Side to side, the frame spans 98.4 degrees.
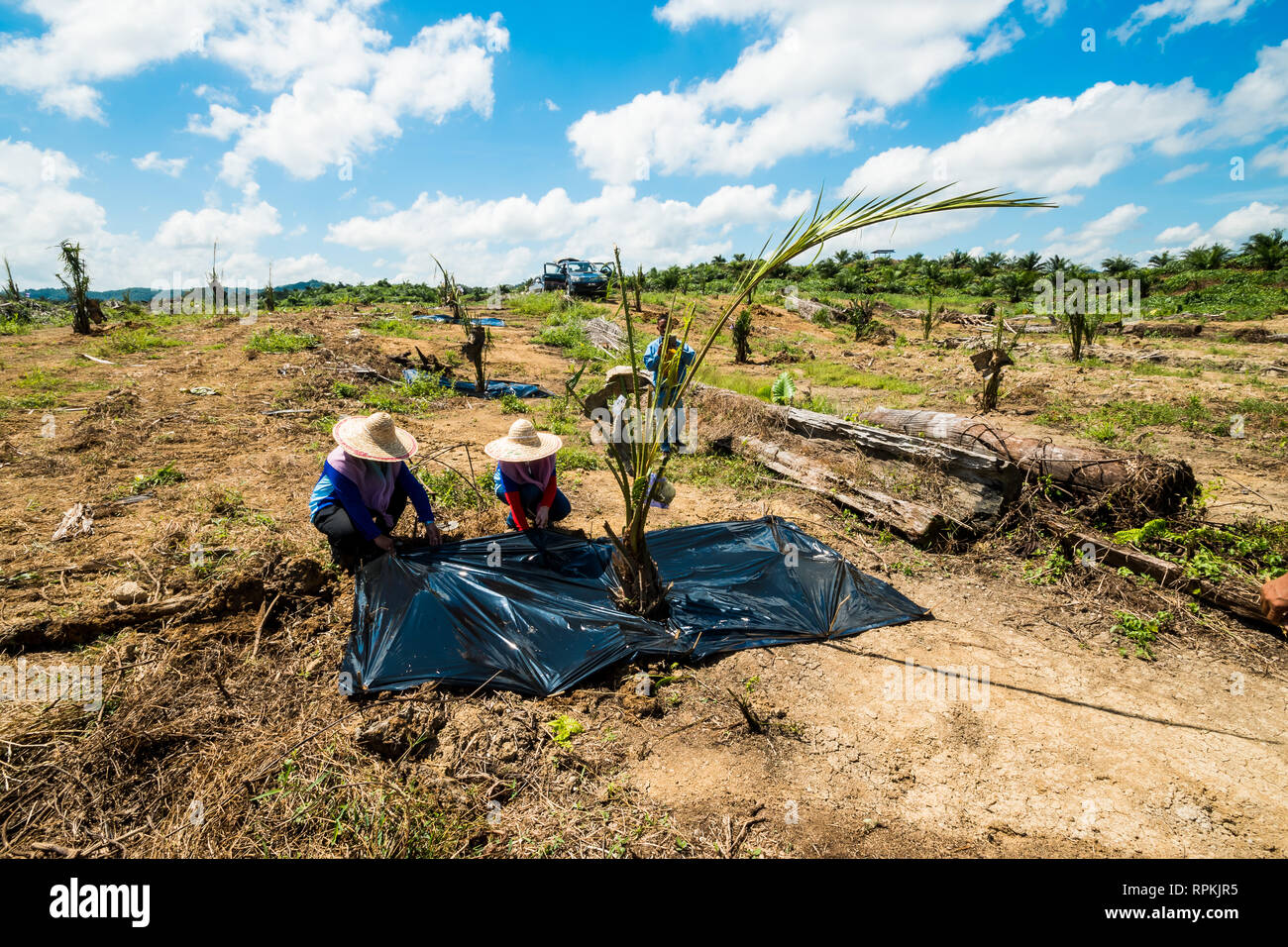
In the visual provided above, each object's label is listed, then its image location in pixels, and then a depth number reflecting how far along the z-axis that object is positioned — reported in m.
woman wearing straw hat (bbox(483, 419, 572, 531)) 3.55
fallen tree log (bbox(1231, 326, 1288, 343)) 12.19
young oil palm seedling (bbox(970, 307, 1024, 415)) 7.48
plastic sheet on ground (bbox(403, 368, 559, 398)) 8.66
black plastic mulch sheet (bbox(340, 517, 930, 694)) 2.58
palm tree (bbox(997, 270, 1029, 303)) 22.25
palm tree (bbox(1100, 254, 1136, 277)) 25.70
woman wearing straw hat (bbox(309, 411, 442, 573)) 3.21
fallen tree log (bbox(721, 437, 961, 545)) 4.27
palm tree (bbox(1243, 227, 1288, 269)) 21.72
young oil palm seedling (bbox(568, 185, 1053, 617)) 2.13
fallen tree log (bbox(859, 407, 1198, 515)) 3.92
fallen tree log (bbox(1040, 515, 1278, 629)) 3.22
